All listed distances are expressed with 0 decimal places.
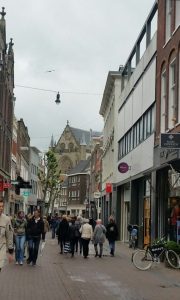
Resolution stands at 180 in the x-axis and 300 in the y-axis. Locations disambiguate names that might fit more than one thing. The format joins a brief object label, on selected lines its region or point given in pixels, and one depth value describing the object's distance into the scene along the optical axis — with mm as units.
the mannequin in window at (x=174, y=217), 22031
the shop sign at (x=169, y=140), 20231
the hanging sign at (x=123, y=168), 32656
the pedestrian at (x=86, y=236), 24641
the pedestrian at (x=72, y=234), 25484
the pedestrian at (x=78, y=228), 26797
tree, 83125
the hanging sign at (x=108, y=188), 42422
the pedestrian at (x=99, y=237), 25281
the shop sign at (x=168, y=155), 20938
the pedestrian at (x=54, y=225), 43938
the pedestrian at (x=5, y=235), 10555
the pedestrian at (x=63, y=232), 26297
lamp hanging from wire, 35625
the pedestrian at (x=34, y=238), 19719
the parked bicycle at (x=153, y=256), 18847
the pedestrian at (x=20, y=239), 19656
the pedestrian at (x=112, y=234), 26266
